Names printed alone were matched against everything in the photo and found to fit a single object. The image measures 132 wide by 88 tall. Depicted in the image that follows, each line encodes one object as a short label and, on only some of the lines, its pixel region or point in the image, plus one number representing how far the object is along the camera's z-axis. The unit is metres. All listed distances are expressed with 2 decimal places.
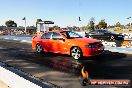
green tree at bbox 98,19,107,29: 47.97
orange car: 6.37
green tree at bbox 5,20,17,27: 88.14
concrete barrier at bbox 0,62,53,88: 3.01
